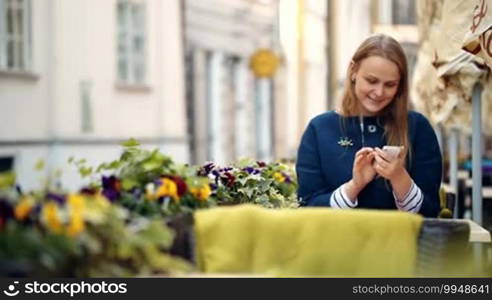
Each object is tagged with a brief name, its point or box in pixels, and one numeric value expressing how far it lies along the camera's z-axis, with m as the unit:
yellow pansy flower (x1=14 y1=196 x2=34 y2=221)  3.29
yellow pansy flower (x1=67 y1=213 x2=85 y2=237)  3.29
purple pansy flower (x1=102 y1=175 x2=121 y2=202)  4.48
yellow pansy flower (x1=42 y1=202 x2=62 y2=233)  3.27
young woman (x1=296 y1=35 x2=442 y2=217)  5.59
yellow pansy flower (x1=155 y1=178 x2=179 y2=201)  4.72
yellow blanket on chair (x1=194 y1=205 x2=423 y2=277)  4.14
